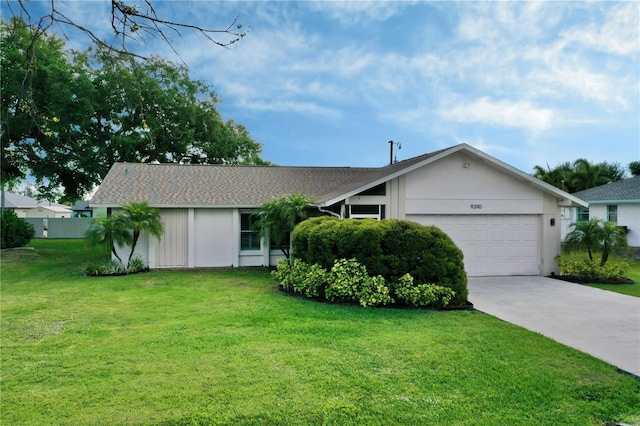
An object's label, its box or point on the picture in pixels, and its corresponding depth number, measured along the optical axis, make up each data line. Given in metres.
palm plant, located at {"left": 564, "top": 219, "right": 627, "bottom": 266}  12.27
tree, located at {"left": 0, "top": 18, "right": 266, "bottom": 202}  21.14
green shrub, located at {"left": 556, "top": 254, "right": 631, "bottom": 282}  12.05
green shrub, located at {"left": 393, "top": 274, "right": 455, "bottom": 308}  8.33
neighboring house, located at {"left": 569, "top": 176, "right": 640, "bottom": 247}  20.23
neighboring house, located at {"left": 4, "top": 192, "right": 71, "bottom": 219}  34.72
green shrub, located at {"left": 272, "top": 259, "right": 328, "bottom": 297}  9.05
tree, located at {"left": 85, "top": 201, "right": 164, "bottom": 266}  12.62
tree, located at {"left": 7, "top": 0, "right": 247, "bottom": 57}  3.01
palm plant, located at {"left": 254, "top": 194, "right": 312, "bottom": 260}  12.83
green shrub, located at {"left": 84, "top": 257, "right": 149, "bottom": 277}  12.89
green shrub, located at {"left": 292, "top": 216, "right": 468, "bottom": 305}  8.67
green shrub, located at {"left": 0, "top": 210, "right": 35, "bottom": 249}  17.72
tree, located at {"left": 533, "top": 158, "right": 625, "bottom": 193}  31.67
